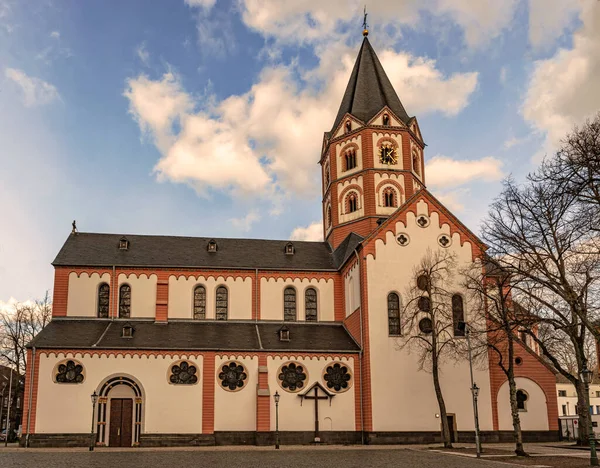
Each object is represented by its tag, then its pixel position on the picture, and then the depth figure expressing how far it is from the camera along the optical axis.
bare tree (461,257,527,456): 34.44
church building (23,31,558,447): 44.41
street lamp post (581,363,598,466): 27.66
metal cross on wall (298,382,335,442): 45.88
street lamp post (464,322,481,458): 34.25
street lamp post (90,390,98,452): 39.75
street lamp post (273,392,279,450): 41.78
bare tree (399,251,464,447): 44.88
